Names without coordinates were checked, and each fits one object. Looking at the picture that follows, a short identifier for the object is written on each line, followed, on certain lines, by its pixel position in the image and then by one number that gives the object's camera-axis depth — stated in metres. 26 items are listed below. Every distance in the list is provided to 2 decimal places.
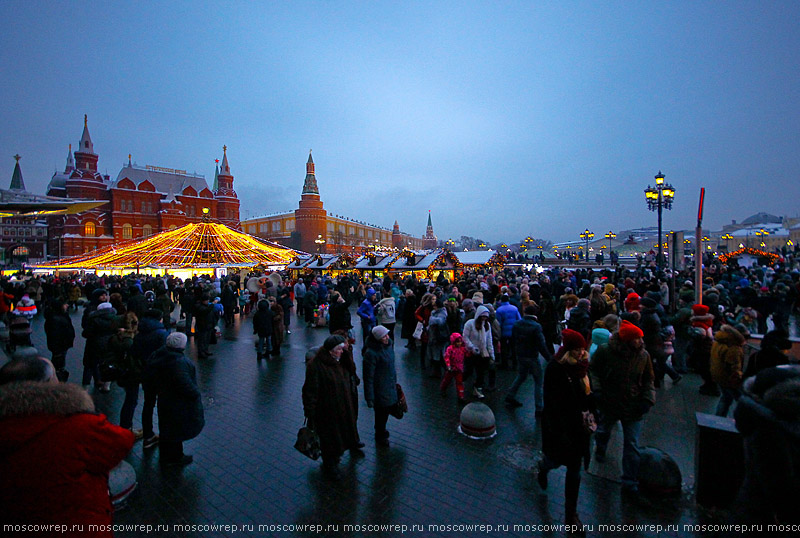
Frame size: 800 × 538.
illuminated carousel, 25.52
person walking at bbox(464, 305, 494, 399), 6.18
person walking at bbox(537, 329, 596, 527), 3.27
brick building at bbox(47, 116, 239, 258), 49.66
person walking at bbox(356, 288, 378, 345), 8.78
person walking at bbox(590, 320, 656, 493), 3.64
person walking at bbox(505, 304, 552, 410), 5.71
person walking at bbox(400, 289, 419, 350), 9.83
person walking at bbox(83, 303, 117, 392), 6.08
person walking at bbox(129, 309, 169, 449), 4.83
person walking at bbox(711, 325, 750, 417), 4.63
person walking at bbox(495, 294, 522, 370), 7.41
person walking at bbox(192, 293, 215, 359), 8.89
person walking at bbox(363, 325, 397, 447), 4.76
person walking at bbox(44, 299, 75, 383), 6.86
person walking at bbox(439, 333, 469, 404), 6.16
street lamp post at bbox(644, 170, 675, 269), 16.27
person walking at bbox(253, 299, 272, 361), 8.77
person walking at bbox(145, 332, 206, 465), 4.21
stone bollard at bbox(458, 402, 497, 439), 4.99
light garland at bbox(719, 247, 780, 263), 25.80
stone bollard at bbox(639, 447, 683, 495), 3.60
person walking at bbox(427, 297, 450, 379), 7.18
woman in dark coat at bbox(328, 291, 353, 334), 8.16
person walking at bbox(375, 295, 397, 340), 8.87
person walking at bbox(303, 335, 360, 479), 4.02
